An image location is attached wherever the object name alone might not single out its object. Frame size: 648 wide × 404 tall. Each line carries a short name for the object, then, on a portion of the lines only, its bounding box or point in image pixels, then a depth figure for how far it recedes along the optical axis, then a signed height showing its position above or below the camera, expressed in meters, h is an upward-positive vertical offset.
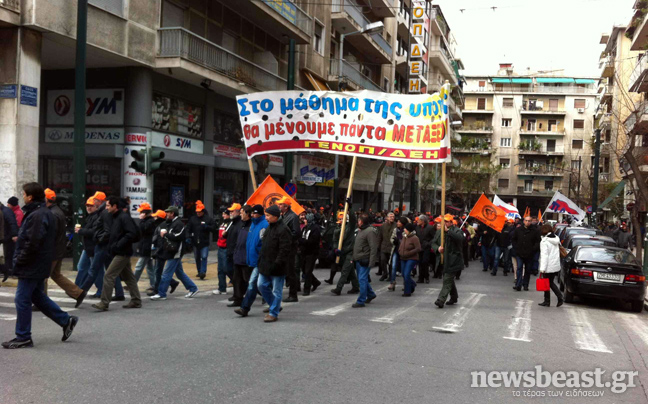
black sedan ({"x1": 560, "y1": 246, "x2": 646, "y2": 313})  11.01 -1.46
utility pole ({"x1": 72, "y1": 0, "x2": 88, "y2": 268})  12.56 +1.43
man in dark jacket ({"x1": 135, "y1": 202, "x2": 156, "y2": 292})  9.93 -0.84
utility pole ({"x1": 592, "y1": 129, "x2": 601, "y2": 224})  29.06 +1.29
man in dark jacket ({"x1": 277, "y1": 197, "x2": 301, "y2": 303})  9.71 -0.68
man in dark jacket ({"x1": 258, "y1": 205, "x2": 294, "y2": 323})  8.06 -0.97
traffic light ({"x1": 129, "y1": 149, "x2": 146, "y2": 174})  12.88 +0.54
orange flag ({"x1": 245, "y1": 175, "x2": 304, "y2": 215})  10.58 -0.10
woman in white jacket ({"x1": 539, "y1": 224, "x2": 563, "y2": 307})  11.09 -1.15
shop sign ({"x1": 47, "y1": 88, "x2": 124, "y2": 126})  17.17 +2.29
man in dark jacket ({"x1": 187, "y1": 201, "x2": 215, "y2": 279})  12.34 -1.00
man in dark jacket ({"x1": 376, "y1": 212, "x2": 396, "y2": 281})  13.74 -1.05
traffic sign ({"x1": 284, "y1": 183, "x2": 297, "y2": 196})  17.07 +0.06
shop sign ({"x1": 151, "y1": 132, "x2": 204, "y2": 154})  17.73 +1.39
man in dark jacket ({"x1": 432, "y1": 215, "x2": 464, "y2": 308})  10.13 -1.14
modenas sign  17.09 +1.43
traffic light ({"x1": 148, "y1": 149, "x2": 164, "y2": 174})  12.98 +0.57
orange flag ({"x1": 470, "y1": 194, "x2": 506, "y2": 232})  15.52 -0.48
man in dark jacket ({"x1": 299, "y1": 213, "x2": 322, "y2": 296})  10.98 -1.09
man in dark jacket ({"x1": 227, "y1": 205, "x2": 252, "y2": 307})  8.97 -1.13
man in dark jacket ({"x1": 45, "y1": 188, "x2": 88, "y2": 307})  8.19 -1.35
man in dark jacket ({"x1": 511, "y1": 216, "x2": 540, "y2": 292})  13.43 -1.18
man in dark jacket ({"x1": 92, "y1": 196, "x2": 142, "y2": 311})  8.58 -1.01
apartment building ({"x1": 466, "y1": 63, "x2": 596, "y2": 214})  74.00 +9.41
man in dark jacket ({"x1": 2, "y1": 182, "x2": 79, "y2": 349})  6.14 -0.94
